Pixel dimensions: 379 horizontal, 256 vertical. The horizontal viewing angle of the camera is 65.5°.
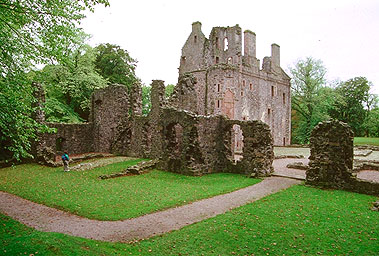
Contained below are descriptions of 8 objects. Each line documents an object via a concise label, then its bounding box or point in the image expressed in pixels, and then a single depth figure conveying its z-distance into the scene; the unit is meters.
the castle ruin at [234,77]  36.12
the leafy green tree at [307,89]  49.82
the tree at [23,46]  9.77
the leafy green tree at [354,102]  56.50
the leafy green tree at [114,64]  41.38
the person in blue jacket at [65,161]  19.72
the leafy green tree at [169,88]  61.39
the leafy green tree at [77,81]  33.81
